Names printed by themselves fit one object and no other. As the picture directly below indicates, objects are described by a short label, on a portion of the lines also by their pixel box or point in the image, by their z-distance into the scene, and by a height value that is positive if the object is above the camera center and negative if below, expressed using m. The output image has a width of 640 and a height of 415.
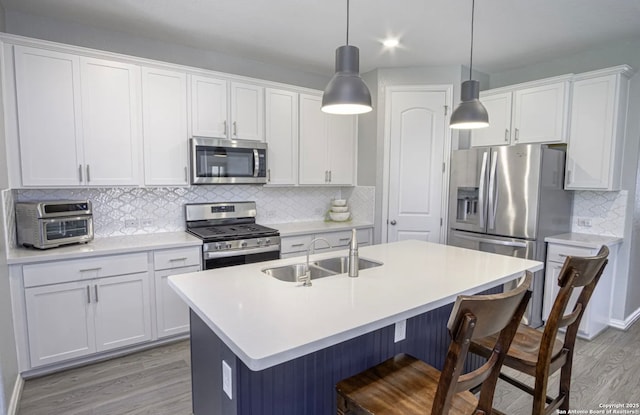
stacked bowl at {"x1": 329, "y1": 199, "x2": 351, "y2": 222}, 4.36 -0.35
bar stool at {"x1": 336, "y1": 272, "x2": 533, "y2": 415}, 1.03 -0.73
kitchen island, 1.26 -0.52
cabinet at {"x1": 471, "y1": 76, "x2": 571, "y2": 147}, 3.35 +0.72
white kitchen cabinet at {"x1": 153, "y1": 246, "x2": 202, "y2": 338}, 2.88 -0.88
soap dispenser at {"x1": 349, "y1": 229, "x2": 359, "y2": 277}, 1.90 -0.42
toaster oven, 2.51 -0.31
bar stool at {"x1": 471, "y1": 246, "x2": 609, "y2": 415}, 1.52 -0.82
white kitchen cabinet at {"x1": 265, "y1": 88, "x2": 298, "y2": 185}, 3.71 +0.50
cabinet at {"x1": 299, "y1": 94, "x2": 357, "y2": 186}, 3.98 +0.44
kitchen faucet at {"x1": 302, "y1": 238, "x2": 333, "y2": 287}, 1.75 -0.49
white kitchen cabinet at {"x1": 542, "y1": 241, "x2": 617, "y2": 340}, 3.13 -0.97
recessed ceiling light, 3.30 +1.34
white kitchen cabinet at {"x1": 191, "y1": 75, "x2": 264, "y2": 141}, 3.27 +0.71
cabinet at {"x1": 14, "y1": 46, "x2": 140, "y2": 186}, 2.55 +0.48
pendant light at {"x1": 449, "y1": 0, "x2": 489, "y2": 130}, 2.37 +0.49
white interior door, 3.98 +0.23
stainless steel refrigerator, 3.20 -0.16
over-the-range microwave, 3.23 +0.20
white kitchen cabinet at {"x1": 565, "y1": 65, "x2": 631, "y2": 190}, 3.11 +0.51
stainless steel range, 3.10 -0.47
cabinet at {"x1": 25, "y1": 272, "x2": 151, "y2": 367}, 2.44 -1.00
